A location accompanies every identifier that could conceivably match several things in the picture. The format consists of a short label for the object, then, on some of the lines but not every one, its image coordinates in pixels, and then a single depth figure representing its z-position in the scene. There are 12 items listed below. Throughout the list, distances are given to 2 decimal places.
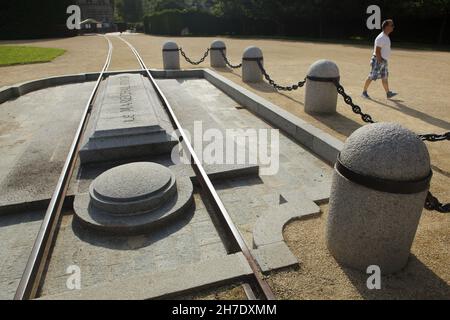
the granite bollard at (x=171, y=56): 14.20
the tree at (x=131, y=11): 105.06
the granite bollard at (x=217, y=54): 14.66
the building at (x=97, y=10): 86.06
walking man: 8.18
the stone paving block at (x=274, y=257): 2.95
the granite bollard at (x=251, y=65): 10.97
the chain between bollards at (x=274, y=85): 8.36
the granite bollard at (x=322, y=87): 7.18
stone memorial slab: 5.55
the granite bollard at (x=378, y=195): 2.59
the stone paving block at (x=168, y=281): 2.69
